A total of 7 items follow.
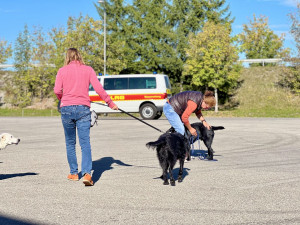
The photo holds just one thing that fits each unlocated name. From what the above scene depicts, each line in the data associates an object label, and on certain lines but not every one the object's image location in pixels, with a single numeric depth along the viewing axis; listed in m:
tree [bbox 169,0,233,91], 37.06
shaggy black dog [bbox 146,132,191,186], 5.68
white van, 22.05
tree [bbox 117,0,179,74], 36.31
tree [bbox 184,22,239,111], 29.33
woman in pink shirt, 5.72
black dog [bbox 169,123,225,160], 8.15
